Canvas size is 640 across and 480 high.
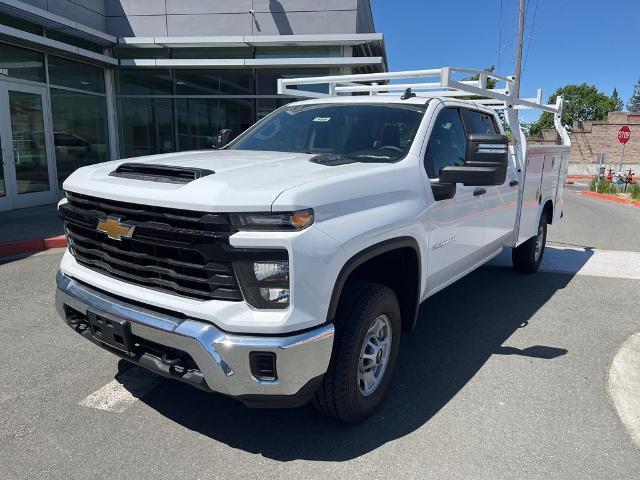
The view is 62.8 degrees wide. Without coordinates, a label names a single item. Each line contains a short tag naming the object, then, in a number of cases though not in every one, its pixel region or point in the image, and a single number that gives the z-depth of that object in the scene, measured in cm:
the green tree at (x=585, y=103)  8262
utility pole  2076
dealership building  1145
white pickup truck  253
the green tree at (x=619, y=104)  8816
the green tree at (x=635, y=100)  11869
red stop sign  2269
